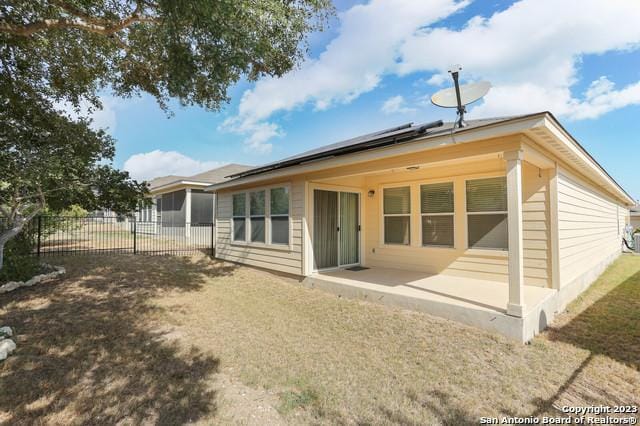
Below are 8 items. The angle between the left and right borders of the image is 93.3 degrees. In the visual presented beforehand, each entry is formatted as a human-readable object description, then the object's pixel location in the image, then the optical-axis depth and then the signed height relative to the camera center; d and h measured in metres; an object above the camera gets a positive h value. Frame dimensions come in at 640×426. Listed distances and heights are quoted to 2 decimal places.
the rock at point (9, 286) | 5.46 -1.21
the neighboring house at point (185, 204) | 14.10 +0.78
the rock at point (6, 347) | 3.25 -1.41
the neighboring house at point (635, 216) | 24.96 -0.04
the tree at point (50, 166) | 5.21 +1.02
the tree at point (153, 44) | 4.23 +3.03
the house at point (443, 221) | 3.99 -0.06
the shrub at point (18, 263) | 5.92 -0.88
